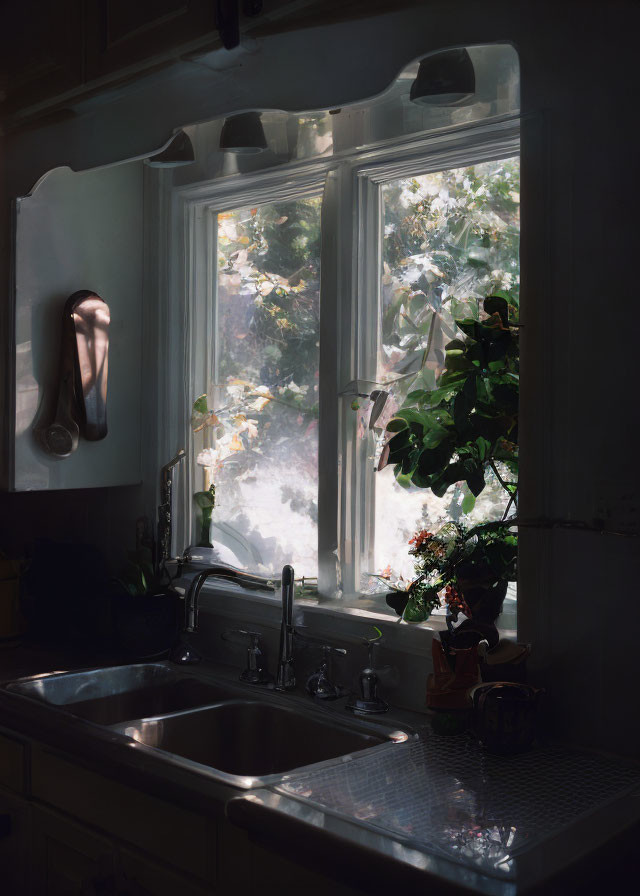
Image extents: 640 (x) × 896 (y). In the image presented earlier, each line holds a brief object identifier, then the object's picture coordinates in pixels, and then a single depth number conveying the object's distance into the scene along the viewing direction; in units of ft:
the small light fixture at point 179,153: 7.34
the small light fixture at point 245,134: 6.95
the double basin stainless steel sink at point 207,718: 5.51
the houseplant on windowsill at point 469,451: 5.03
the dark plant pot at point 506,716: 4.40
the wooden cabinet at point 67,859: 4.91
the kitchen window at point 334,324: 5.96
